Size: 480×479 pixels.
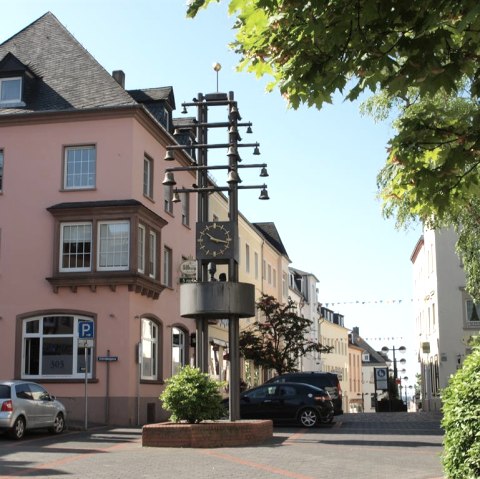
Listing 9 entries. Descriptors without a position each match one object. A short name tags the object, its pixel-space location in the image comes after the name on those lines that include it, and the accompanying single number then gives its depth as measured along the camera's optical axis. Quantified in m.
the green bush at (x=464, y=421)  8.62
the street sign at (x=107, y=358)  26.09
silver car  18.81
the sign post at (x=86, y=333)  23.27
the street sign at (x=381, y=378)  43.41
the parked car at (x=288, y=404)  24.50
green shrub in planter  16.98
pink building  26.55
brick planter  16.41
